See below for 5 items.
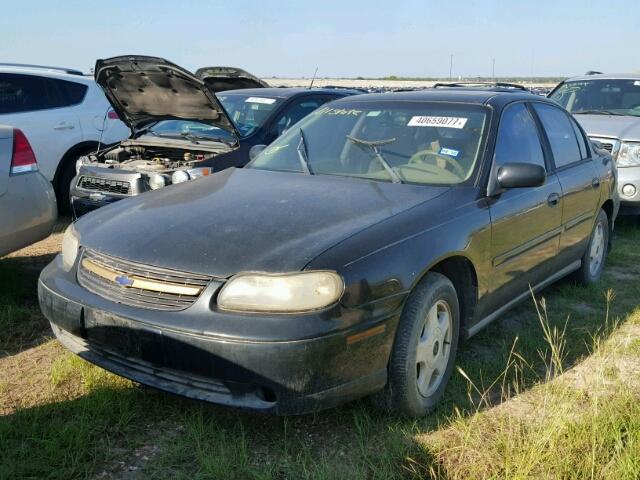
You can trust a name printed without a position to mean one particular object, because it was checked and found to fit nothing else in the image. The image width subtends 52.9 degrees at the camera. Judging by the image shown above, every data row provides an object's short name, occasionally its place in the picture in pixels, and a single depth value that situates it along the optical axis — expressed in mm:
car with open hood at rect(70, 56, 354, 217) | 5656
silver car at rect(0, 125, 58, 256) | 4188
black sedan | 2527
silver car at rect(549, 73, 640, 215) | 6863
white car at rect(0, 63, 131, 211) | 7035
